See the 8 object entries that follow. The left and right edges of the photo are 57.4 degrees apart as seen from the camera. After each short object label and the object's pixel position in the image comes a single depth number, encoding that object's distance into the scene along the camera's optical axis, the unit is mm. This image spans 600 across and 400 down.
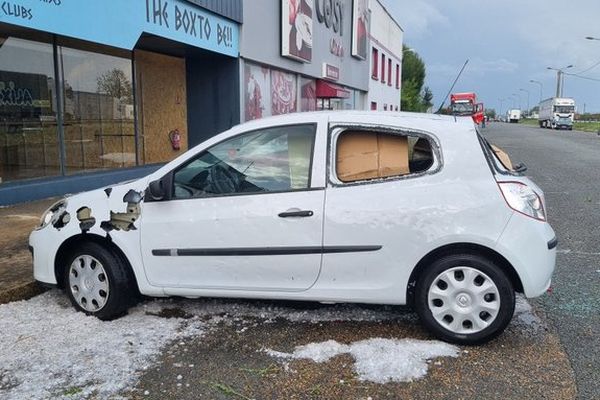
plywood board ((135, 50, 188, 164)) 13258
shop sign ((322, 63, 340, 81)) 20250
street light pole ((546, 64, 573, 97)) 68812
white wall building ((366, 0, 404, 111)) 30319
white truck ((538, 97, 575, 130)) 56875
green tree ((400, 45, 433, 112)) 51834
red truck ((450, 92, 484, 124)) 44750
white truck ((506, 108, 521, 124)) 104694
